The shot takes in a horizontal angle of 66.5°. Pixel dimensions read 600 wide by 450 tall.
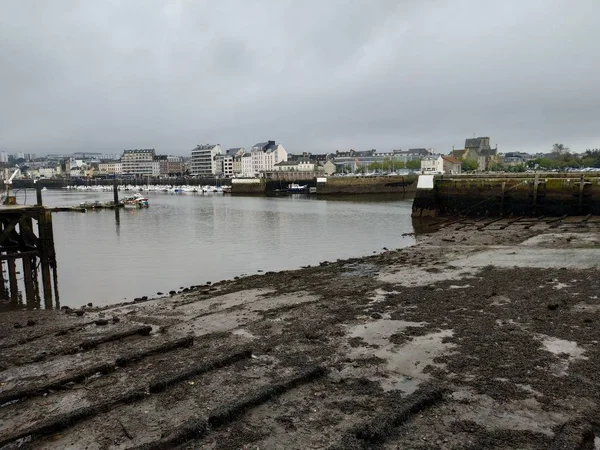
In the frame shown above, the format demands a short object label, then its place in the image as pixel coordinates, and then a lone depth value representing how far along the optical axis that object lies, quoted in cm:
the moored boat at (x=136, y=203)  6382
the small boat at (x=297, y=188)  9531
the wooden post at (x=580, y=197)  2830
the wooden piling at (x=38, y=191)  2717
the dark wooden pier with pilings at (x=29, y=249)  1633
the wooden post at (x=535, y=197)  3034
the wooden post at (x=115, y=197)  6218
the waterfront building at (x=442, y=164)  13512
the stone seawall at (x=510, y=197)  2880
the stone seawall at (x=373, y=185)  8256
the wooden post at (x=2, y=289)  1590
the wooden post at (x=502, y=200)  3183
